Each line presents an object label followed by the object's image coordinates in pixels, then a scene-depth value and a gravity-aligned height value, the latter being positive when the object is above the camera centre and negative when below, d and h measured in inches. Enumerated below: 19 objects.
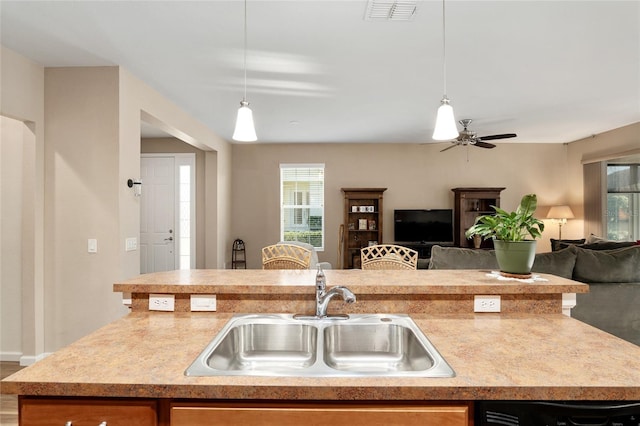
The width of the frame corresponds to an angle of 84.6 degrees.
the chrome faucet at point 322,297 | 58.7 -14.2
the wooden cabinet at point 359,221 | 256.5 -6.1
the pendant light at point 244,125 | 84.1 +21.1
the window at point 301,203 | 271.3 +7.7
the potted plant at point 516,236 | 66.9 -4.6
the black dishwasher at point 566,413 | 36.4 -20.9
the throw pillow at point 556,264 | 123.8 -18.2
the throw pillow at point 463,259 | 128.2 -17.1
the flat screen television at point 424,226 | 260.1 -9.9
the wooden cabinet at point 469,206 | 254.8 +4.9
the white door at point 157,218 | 245.6 -3.3
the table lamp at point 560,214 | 247.6 -1.1
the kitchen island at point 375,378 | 37.7 -18.1
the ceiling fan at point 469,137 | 194.2 +41.9
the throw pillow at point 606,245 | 162.6 -15.6
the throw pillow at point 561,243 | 188.4 -17.5
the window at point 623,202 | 227.0 +6.8
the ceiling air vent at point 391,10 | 86.7 +52.0
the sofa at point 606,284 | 120.9 -24.8
